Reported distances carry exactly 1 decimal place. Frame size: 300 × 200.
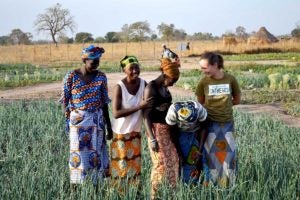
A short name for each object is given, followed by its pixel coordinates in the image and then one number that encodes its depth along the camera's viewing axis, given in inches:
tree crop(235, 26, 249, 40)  3021.7
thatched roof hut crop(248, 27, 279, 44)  1424.0
